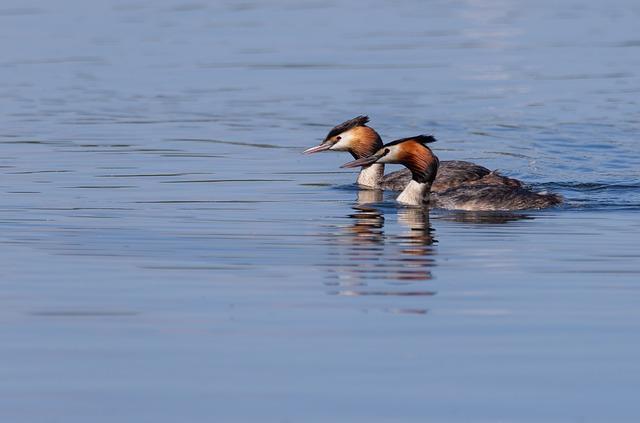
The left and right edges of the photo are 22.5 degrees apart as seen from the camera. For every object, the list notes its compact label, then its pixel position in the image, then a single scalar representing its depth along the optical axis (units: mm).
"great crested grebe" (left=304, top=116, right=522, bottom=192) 19078
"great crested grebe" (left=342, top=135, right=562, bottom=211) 17047
